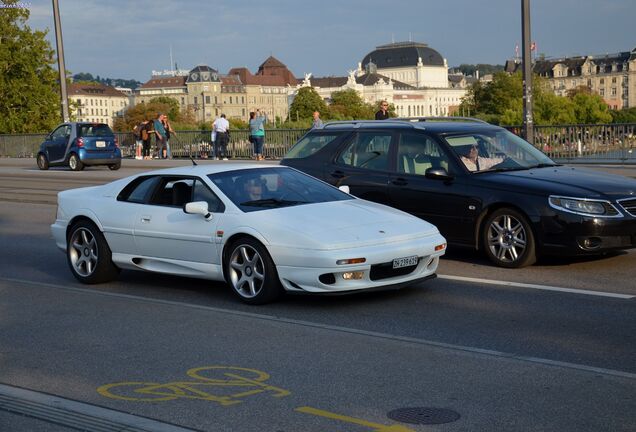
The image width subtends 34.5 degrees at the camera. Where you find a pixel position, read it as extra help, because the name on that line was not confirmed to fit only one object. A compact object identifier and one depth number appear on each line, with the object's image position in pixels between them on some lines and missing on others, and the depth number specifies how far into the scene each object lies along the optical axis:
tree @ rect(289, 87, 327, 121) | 198.00
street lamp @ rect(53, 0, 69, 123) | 38.97
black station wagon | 10.36
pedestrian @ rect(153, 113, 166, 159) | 38.12
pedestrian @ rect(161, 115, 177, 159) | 38.75
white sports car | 8.66
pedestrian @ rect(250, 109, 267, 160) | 34.78
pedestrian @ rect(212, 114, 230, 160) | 37.50
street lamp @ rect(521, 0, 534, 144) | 21.45
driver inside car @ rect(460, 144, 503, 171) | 11.47
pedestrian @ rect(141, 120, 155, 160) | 40.22
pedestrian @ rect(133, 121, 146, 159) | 40.81
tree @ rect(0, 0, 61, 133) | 68.88
